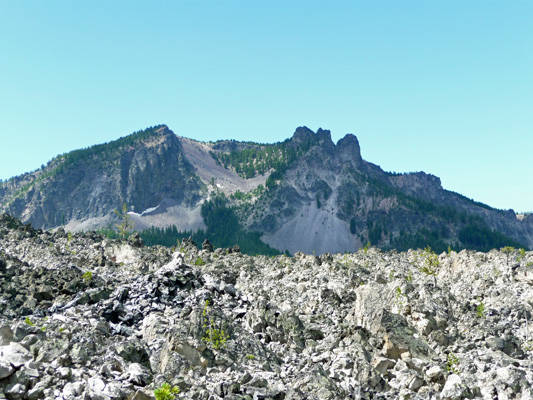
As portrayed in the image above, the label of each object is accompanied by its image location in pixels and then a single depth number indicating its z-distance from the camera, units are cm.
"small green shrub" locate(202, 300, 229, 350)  2961
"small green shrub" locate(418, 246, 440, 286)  5328
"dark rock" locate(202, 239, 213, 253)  8200
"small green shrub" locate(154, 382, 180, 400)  2173
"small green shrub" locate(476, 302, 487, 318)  3672
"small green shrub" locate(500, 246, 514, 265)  5153
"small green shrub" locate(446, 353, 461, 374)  2883
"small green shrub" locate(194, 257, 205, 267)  6231
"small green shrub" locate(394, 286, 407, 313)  3750
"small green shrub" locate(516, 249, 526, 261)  5086
